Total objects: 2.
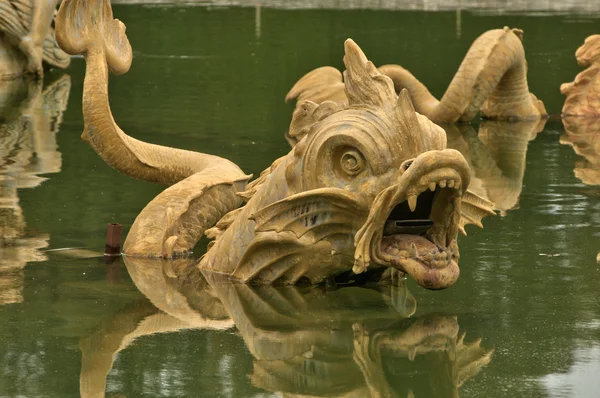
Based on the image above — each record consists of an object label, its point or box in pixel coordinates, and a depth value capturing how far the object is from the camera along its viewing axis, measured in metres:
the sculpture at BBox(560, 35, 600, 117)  16.45
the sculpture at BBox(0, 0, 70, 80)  19.50
